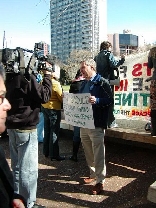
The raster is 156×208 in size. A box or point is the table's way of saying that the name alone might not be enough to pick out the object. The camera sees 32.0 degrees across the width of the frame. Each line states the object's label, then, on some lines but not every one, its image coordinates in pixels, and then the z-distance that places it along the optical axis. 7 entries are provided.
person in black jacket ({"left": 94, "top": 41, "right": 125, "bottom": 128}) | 5.22
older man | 3.85
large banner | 5.59
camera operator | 3.20
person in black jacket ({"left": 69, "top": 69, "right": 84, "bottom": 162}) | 5.02
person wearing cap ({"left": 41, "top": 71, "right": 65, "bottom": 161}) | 5.21
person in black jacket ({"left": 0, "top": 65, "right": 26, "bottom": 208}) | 1.66
